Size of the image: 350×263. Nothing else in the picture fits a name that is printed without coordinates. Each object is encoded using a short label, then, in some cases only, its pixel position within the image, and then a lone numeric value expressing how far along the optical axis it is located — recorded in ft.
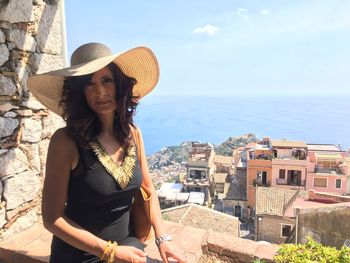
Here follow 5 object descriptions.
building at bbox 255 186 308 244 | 49.47
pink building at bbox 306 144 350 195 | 65.26
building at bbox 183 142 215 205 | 75.44
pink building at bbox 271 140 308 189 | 68.28
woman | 4.67
